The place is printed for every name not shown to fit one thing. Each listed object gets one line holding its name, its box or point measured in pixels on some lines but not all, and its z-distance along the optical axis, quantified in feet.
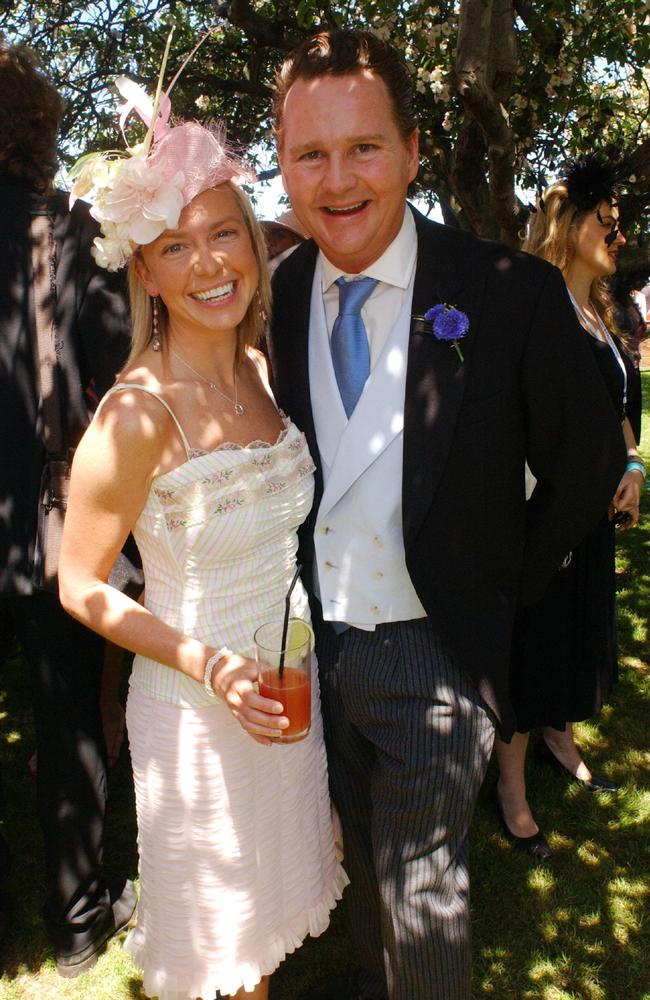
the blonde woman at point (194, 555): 6.35
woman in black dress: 10.46
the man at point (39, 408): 7.93
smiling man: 6.55
